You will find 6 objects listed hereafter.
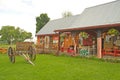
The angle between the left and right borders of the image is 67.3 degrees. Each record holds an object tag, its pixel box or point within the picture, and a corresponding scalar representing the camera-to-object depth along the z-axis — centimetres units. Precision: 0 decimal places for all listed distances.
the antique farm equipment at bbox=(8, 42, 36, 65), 641
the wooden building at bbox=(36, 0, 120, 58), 763
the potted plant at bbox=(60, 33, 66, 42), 1005
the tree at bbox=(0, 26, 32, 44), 3628
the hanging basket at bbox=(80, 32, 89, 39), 849
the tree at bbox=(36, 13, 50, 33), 1864
